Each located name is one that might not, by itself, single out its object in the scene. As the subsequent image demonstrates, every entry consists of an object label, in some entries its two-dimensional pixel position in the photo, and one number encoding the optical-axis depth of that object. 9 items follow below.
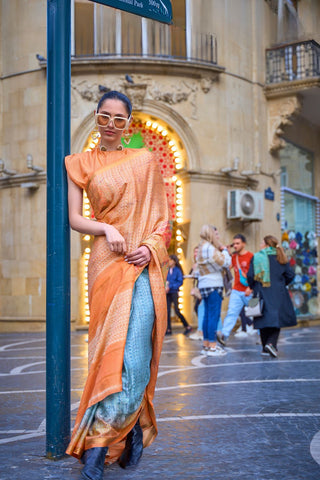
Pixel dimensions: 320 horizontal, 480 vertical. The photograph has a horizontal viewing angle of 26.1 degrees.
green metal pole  3.83
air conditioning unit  17.27
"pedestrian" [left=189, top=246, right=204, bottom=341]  12.70
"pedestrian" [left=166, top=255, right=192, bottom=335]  15.17
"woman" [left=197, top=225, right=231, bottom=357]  10.02
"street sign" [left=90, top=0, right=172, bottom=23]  4.00
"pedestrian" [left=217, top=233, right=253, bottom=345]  11.84
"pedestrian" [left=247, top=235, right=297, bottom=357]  9.88
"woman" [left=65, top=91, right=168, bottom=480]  3.45
